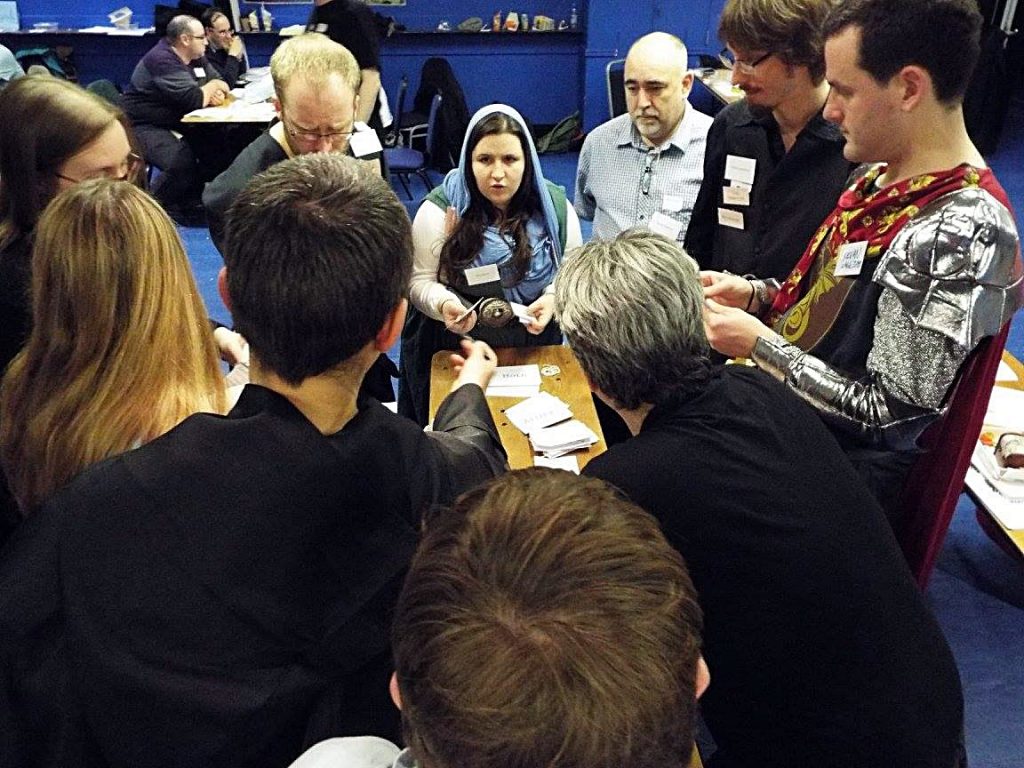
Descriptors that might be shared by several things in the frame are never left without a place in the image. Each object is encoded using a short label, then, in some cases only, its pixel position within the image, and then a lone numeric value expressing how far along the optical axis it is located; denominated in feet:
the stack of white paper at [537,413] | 8.08
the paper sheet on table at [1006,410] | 8.07
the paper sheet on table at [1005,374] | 8.89
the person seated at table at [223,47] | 24.40
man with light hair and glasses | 8.59
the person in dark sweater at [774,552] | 4.47
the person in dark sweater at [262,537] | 3.47
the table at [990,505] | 6.77
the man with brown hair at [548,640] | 2.27
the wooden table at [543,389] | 7.80
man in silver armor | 5.28
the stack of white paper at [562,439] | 7.77
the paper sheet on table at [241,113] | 20.86
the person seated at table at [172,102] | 21.27
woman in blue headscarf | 9.04
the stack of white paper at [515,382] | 8.71
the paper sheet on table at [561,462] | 7.57
